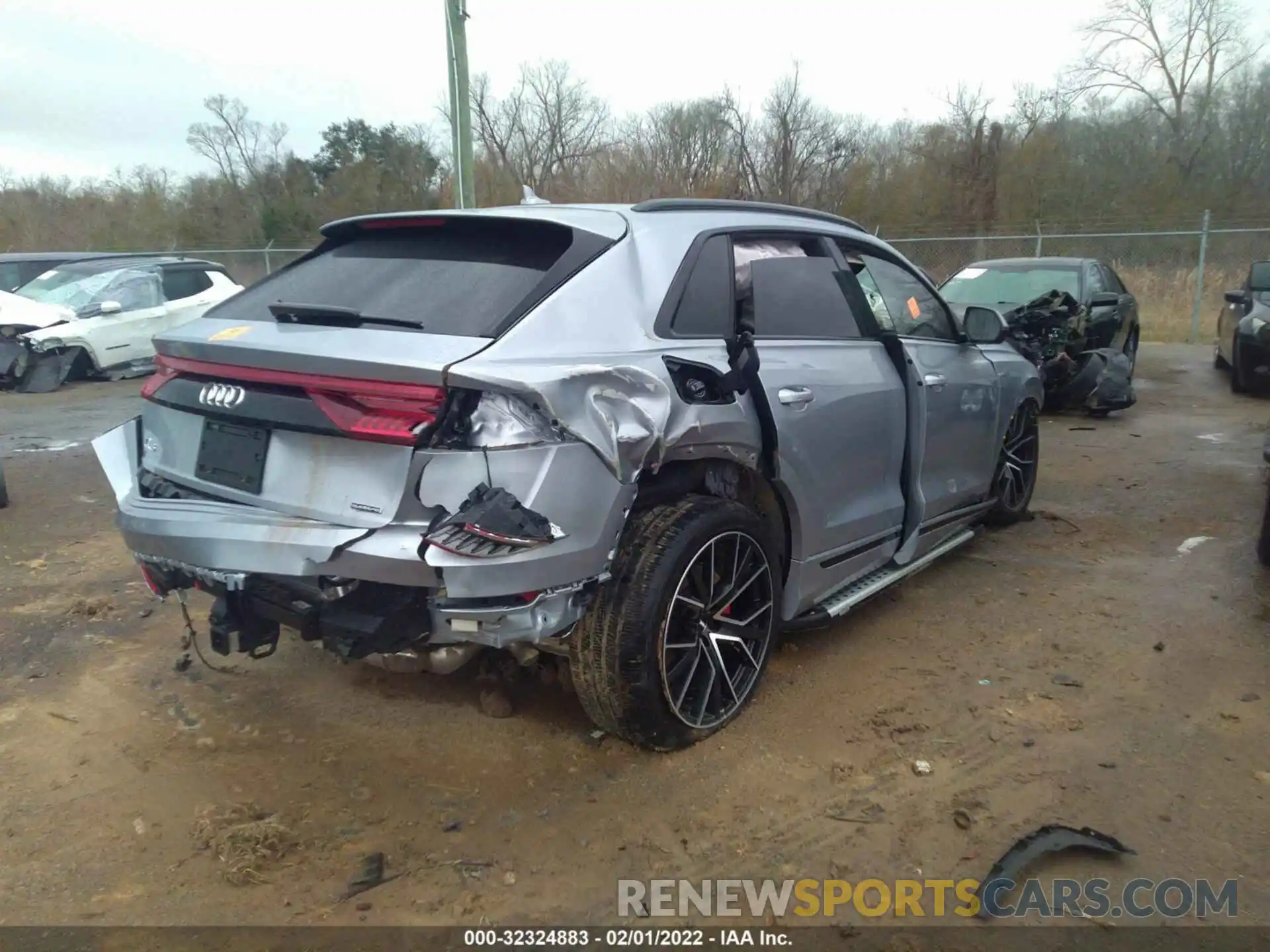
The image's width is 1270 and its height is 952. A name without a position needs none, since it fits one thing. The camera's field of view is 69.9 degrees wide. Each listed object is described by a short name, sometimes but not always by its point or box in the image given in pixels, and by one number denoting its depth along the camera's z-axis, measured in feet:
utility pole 32.19
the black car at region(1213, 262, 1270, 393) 32.91
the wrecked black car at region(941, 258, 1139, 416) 30.63
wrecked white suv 38.04
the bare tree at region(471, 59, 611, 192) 97.19
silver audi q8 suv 8.07
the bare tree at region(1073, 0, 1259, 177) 92.12
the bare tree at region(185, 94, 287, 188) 114.93
